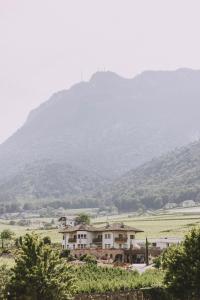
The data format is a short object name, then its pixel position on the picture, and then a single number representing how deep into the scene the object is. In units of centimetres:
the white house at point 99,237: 14088
